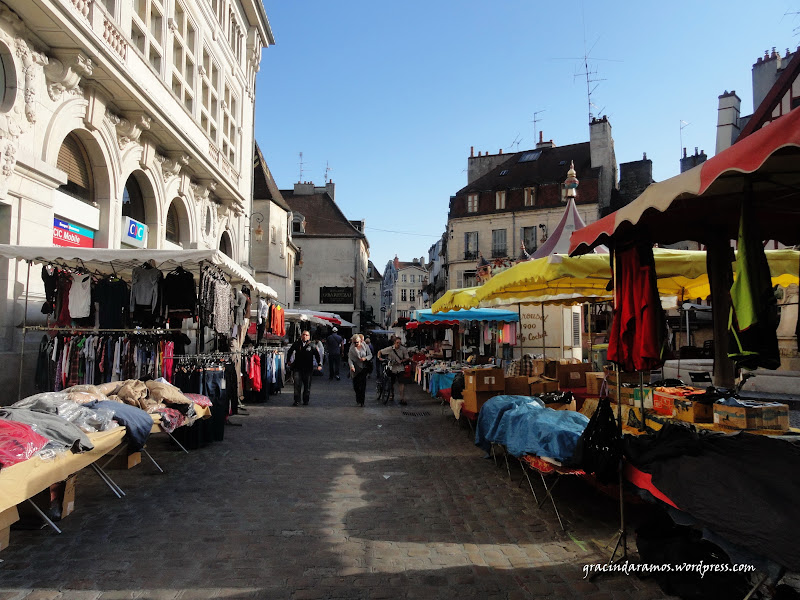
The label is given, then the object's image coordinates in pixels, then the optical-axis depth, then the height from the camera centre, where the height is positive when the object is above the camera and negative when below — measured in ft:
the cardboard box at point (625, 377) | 22.97 -2.09
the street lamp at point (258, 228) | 108.27 +21.31
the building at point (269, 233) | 108.88 +20.92
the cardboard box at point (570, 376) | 28.60 -2.49
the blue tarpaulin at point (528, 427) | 15.42 -3.15
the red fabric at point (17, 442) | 11.20 -2.51
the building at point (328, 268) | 151.12 +18.42
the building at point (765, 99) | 53.21 +28.94
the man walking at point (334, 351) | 69.00 -2.65
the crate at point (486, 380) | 25.26 -2.38
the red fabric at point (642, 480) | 11.28 -3.47
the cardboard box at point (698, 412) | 15.23 -2.37
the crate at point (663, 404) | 16.31 -2.31
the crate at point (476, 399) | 25.23 -3.32
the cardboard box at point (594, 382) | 24.07 -2.35
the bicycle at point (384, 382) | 45.27 -4.48
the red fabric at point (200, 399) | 23.51 -3.12
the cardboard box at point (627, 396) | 18.47 -2.35
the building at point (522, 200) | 121.49 +31.70
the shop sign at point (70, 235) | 32.99 +6.41
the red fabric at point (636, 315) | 13.44 +0.41
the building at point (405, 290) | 250.41 +20.05
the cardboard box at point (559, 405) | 22.55 -3.20
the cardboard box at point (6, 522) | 12.25 -4.50
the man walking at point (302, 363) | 42.63 -2.62
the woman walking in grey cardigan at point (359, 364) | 42.99 -2.82
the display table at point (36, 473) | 10.80 -3.28
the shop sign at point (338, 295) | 151.23 +10.45
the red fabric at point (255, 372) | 39.78 -3.09
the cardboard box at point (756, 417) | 13.84 -2.30
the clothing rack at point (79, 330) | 26.91 +0.08
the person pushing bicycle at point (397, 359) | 44.65 -2.41
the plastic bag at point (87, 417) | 15.56 -2.59
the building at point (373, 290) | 235.61 +18.95
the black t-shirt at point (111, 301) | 28.37 +1.66
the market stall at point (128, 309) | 27.04 +1.21
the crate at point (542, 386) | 26.37 -2.81
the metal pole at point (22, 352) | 26.71 -1.13
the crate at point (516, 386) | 26.61 -2.80
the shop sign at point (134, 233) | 42.60 +8.31
